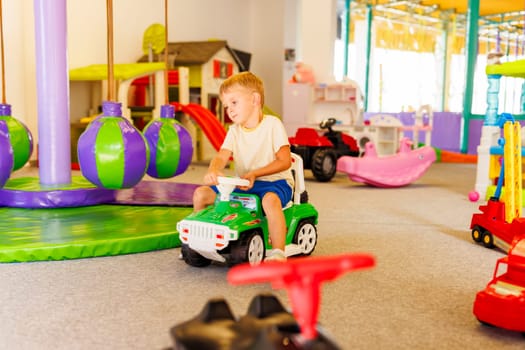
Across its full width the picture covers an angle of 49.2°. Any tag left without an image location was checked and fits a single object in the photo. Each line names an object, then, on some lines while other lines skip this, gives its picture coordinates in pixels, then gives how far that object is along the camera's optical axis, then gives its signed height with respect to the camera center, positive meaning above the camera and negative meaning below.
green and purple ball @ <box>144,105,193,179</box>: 2.93 -0.26
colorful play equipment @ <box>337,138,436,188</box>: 4.47 -0.51
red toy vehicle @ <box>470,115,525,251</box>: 2.21 -0.44
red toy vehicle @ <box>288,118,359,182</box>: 4.78 -0.43
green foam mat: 2.04 -0.54
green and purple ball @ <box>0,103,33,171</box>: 2.96 -0.22
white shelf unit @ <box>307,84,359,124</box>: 6.34 -0.04
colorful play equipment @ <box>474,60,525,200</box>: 3.83 -0.29
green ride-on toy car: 1.84 -0.43
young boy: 1.94 -0.20
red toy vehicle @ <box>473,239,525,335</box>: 1.39 -0.48
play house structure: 6.21 +0.33
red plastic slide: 5.30 -0.22
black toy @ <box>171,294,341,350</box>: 0.78 -0.35
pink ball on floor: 3.76 -0.61
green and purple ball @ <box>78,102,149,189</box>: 2.46 -0.24
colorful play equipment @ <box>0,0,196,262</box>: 2.16 -0.50
